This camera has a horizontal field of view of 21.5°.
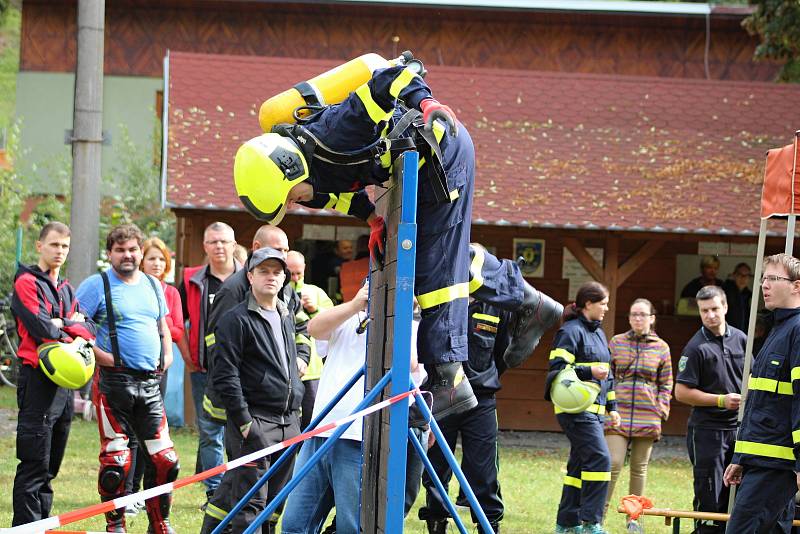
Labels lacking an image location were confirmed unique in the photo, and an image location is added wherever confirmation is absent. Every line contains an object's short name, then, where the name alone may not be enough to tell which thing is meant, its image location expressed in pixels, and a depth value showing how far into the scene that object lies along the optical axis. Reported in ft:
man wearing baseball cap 38.79
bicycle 102.62
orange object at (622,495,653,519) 41.56
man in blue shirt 43.13
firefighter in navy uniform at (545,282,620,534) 49.04
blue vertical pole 25.84
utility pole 69.65
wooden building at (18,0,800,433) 83.89
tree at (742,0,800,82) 105.58
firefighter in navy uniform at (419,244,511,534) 46.83
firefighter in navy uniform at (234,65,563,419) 25.79
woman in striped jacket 55.02
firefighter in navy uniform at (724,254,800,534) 36.59
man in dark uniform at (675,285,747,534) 48.21
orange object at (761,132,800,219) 44.87
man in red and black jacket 41.34
